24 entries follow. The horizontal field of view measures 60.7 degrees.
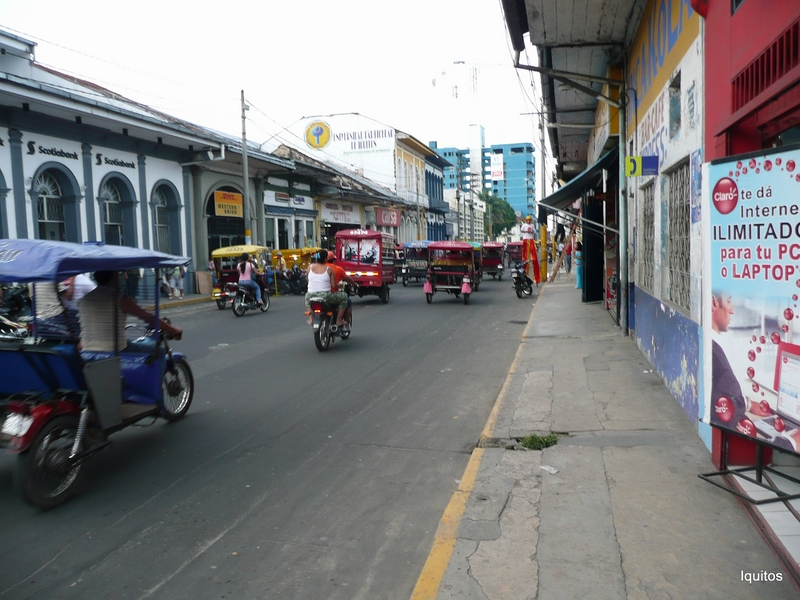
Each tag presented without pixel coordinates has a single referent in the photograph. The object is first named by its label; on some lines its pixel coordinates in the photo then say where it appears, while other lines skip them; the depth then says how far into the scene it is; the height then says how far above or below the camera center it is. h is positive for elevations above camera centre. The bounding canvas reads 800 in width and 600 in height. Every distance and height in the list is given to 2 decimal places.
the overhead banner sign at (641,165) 8.12 +0.92
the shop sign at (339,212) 42.86 +2.54
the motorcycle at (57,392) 4.74 -1.04
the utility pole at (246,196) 27.53 +2.38
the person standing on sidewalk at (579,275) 24.52 -1.19
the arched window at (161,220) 26.77 +1.46
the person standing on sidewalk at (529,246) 29.75 -0.02
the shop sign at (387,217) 51.78 +2.56
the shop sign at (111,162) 23.20 +3.36
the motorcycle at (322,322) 11.80 -1.23
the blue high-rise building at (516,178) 162.38 +16.18
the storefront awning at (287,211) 35.69 +2.29
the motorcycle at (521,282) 24.06 -1.30
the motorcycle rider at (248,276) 18.92 -0.62
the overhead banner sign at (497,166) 159.88 +18.99
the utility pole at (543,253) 31.02 -0.37
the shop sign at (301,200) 38.16 +2.94
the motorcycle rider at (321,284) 11.96 -0.56
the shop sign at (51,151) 20.33 +3.35
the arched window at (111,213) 23.98 +1.62
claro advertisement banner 3.70 -0.33
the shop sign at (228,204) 30.23 +2.27
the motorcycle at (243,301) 18.64 -1.28
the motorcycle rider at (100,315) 5.77 -0.48
